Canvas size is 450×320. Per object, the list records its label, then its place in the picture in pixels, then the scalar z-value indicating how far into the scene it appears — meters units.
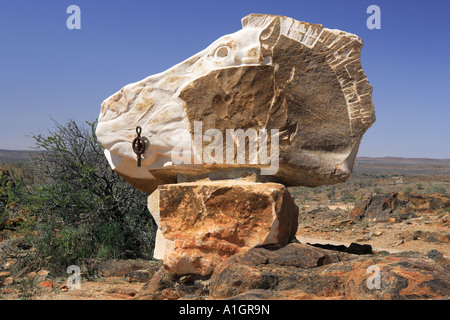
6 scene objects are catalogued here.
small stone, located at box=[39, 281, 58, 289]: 4.95
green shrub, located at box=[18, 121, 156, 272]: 6.48
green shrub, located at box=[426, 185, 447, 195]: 20.94
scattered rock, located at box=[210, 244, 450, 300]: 2.81
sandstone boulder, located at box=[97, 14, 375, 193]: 4.14
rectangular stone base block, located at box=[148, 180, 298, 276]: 3.80
